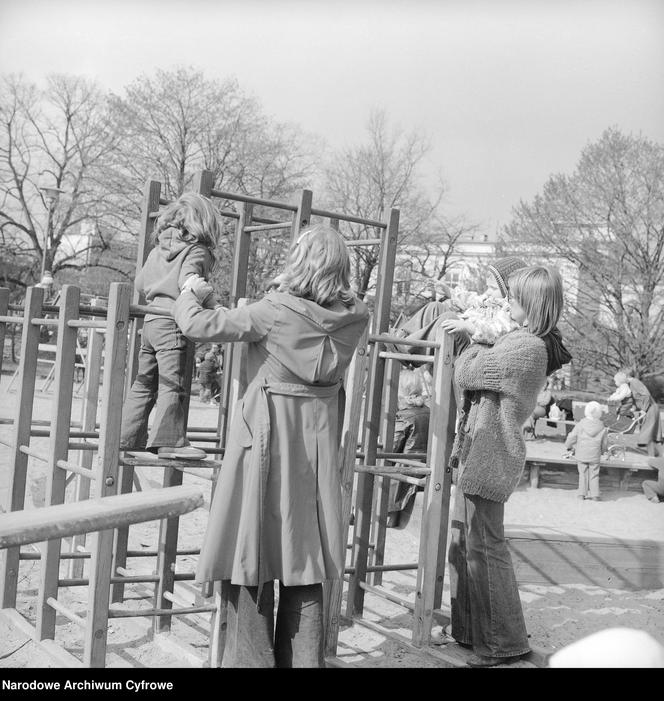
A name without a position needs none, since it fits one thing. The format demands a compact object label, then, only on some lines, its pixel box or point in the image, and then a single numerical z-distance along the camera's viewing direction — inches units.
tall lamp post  598.7
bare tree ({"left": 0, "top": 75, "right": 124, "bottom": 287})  857.5
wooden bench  347.9
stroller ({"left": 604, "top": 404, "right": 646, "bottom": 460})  429.4
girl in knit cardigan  126.0
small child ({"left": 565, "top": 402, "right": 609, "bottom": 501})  330.0
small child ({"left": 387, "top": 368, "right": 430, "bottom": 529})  239.6
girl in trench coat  98.1
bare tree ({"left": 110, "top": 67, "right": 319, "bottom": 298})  822.5
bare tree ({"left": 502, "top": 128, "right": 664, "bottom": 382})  690.2
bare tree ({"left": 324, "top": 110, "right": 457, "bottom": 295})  943.0
